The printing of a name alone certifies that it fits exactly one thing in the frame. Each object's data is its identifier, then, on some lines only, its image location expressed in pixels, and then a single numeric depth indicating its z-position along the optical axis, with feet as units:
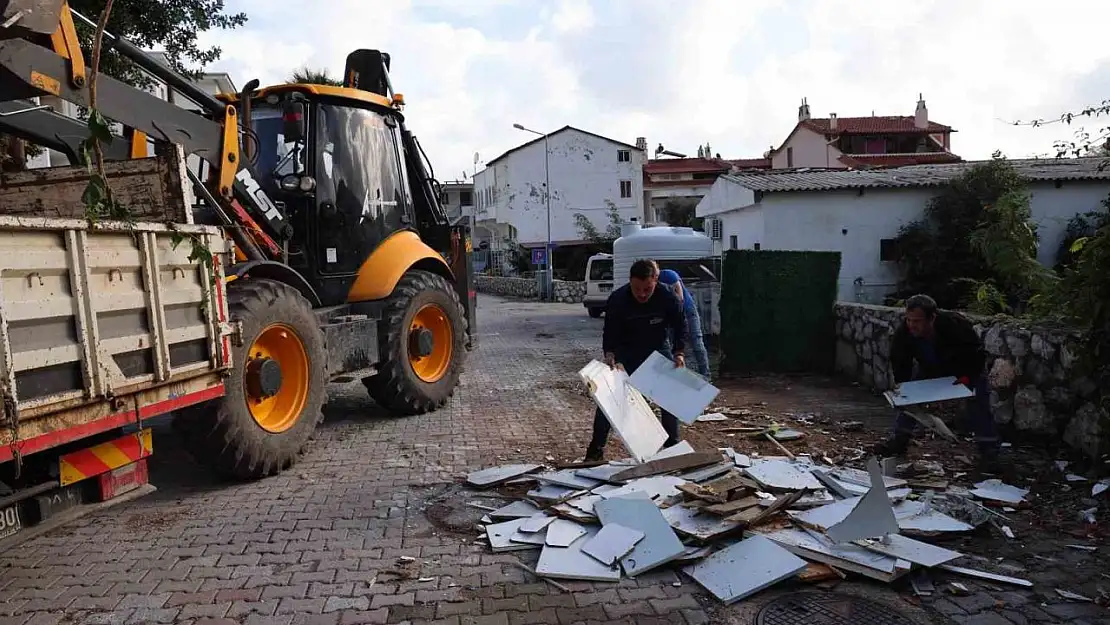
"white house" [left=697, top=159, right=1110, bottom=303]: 65.36
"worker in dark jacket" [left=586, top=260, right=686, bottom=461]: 19.74
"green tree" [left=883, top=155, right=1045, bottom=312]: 63.46
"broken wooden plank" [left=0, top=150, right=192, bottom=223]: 15.11
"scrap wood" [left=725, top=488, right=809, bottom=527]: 14.40
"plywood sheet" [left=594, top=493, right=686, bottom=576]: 13.26
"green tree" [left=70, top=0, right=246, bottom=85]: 33.22
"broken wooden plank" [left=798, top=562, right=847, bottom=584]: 12.67
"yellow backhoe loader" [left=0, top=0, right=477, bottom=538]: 11.74
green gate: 33.12
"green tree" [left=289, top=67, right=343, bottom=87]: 56.02
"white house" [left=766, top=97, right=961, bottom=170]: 138.72
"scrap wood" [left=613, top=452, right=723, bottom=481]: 17.16
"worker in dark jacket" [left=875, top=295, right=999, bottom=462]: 18.08
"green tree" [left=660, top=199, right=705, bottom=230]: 141.37
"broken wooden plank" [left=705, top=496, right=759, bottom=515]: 14.59
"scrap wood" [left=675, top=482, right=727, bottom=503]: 15.15
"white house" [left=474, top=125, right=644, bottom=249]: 152.46
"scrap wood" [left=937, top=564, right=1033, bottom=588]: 12.36
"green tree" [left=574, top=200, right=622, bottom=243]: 142.72
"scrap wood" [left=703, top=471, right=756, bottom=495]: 15.58
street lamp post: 100.58
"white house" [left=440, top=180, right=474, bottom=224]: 211.00
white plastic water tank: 55.67
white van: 69.00
